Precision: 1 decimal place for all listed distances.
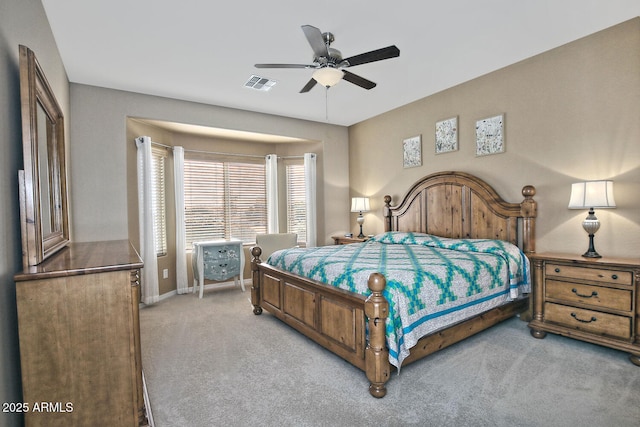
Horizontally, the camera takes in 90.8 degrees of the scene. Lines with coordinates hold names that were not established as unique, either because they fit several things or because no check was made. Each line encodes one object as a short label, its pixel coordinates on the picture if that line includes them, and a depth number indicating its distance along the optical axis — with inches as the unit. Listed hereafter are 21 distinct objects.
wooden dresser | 56.2
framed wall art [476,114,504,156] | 146.6
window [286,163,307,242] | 232.7
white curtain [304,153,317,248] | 220.7
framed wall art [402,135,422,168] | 184.0
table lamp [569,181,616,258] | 106.7
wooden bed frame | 84.9
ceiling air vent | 144.5
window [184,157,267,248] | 203.3
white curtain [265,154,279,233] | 221.2
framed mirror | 61.1
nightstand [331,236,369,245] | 198.1
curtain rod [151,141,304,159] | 189.2
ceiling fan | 91.1
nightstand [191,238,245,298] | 181.9
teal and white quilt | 88.2
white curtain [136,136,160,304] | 167.8
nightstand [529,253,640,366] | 99.3
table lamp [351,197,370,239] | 207.8
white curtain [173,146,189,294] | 189.2
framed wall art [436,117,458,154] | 165.0
